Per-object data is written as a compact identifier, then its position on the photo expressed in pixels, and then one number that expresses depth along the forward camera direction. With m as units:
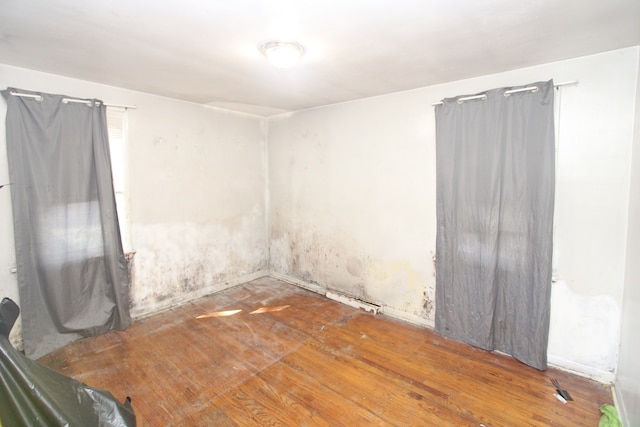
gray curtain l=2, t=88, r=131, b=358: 2.69
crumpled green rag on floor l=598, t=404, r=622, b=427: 1.97
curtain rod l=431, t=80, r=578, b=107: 2.41
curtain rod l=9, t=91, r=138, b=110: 2.63
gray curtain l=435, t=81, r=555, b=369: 2.54
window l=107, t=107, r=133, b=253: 3.23
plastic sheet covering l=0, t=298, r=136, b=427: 1.34
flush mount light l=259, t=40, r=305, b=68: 2.05
